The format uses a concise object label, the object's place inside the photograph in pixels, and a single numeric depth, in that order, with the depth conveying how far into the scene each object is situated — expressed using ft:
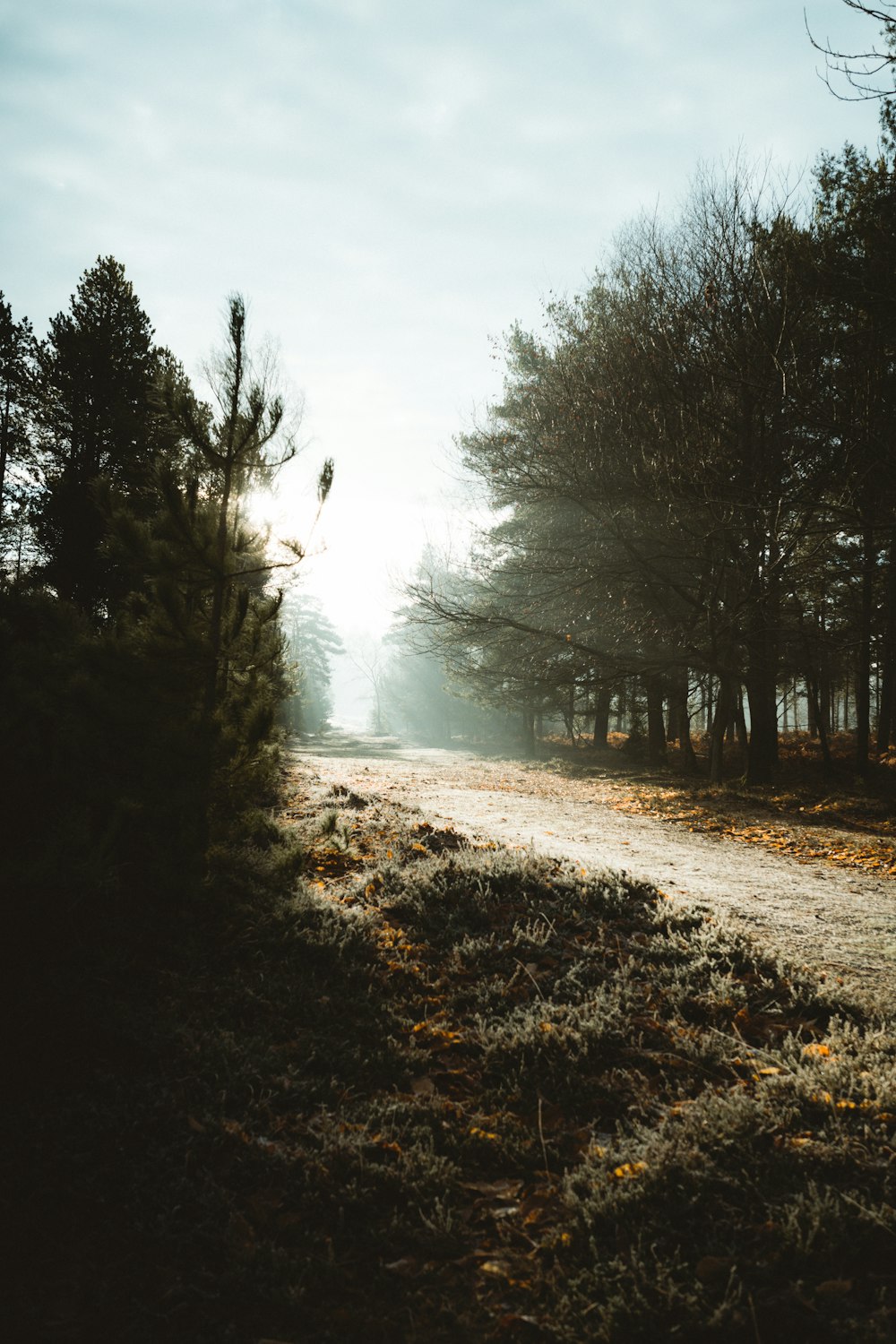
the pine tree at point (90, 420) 52.06
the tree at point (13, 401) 56.95
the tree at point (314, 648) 169.17
